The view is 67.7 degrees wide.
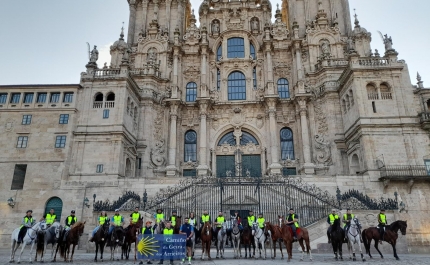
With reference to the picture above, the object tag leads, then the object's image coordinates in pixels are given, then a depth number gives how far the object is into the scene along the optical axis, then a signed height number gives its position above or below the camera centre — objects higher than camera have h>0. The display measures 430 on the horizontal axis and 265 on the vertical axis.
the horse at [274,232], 14.43 -0.02
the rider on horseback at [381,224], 14.81 +0.32
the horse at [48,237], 13.59 -0.19
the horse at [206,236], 13.79 -0.18
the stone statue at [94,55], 31.24 +16.66
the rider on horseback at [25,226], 13.34 +0.25
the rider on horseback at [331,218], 14.73 +0.59
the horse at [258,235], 14.48 -0.15
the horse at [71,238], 13.50 -0.23
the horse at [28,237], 13.24 -0.18
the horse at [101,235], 13.48 -0.12
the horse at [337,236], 13.92 -0.20
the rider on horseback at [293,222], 14.37 +0.41
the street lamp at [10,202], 25.39 +2.30
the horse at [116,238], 13.43 -0.24
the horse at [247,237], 14.57 -0.24
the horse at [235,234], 14.67 -0.10
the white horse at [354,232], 13.91 -0.03
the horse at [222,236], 14.84 -0.19
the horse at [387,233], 14.38 -0.08
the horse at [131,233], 13.92 -0.04
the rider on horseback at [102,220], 13.69 +0.50
